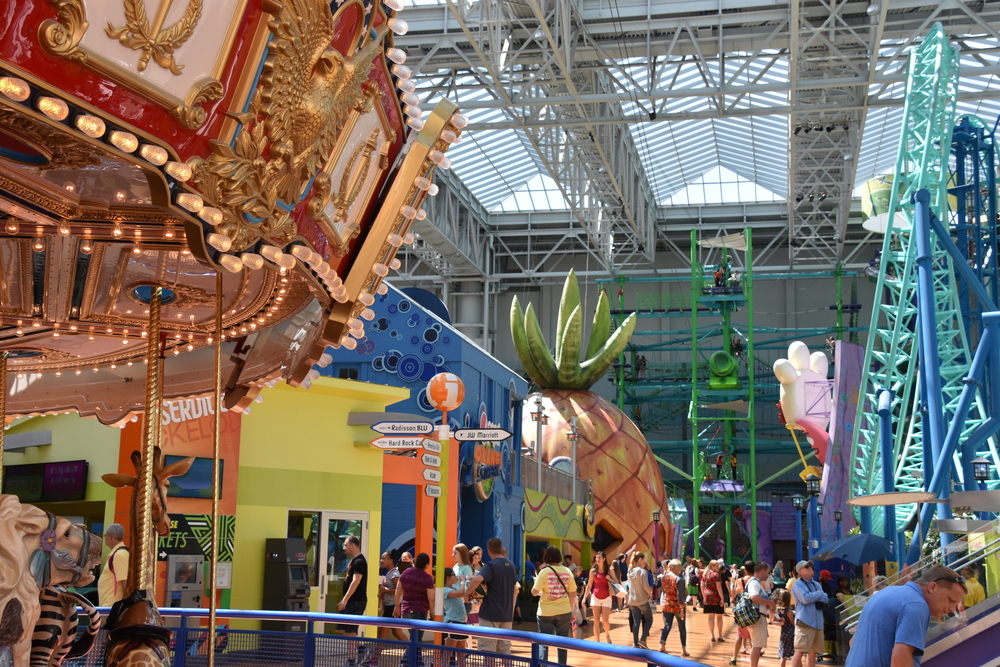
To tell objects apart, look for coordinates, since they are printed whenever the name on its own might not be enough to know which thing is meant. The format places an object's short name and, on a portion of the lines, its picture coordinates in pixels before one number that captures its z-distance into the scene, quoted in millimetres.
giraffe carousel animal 4363
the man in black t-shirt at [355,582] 9516
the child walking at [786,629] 10180
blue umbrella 12711
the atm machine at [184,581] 10328
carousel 2852
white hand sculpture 23500
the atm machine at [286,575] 11258
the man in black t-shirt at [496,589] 8016
